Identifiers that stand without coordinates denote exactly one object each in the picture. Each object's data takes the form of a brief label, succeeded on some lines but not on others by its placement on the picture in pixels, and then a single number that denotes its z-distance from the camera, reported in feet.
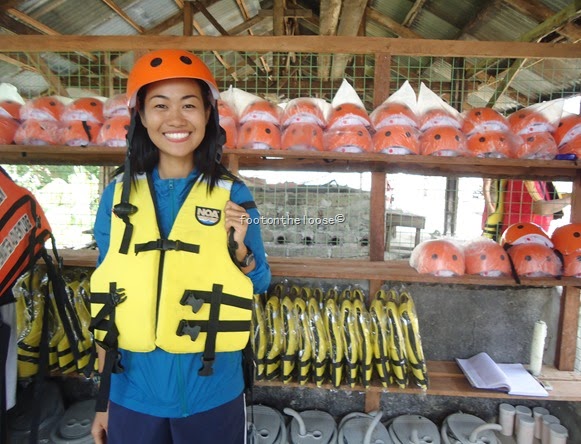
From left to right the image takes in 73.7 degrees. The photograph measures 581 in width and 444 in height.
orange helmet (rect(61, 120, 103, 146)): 7.45
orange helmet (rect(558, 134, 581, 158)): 7.13
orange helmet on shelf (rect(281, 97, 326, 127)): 7.47
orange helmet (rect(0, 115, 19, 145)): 7.43
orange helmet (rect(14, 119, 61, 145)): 7.41
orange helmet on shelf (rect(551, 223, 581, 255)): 7.48
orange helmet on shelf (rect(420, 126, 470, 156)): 7.16
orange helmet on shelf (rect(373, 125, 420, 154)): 7.21
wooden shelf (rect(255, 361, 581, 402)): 7.46
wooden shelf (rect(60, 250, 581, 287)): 7.28
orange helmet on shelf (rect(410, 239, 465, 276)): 7.38
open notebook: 7.50
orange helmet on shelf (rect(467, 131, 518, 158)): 7.23
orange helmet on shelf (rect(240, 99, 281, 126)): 7.49
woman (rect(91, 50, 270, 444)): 4.55
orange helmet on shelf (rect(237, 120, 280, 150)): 7.27
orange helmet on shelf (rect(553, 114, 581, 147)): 7.27
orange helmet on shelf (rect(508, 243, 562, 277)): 7.32
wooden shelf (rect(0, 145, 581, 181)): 7.16
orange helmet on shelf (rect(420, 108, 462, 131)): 7.41
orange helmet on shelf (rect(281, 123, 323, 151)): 7.23
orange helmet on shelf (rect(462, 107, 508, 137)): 7.43
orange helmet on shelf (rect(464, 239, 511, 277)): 7.37
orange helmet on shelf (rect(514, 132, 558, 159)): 7.23
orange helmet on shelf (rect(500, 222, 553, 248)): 7.75
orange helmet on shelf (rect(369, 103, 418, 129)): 7.38
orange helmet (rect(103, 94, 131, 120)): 7.55
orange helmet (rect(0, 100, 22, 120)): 7.55
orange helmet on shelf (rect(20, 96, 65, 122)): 7.55
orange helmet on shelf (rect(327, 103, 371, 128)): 7.41
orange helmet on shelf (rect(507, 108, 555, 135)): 7.39
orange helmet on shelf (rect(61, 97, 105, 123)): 7.57
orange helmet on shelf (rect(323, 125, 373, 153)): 7.23
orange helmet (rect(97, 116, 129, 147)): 7.30
